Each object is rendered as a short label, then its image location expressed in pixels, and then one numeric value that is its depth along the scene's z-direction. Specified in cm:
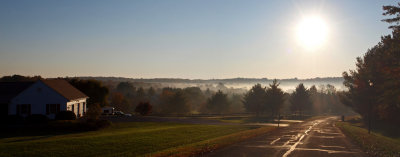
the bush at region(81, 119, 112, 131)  3319
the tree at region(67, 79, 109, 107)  6420
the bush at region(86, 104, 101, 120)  3653
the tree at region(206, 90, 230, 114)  10540
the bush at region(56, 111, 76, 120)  4042
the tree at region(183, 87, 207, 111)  16612
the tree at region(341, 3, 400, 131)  3102
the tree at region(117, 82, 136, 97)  17962
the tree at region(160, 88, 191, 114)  11425
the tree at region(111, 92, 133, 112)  11218
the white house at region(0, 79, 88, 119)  4223
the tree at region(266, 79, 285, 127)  8119
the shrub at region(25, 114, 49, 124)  3850
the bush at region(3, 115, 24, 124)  3875
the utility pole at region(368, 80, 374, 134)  4429
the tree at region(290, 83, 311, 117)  9156
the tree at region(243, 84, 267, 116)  8450
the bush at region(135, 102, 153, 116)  6919
